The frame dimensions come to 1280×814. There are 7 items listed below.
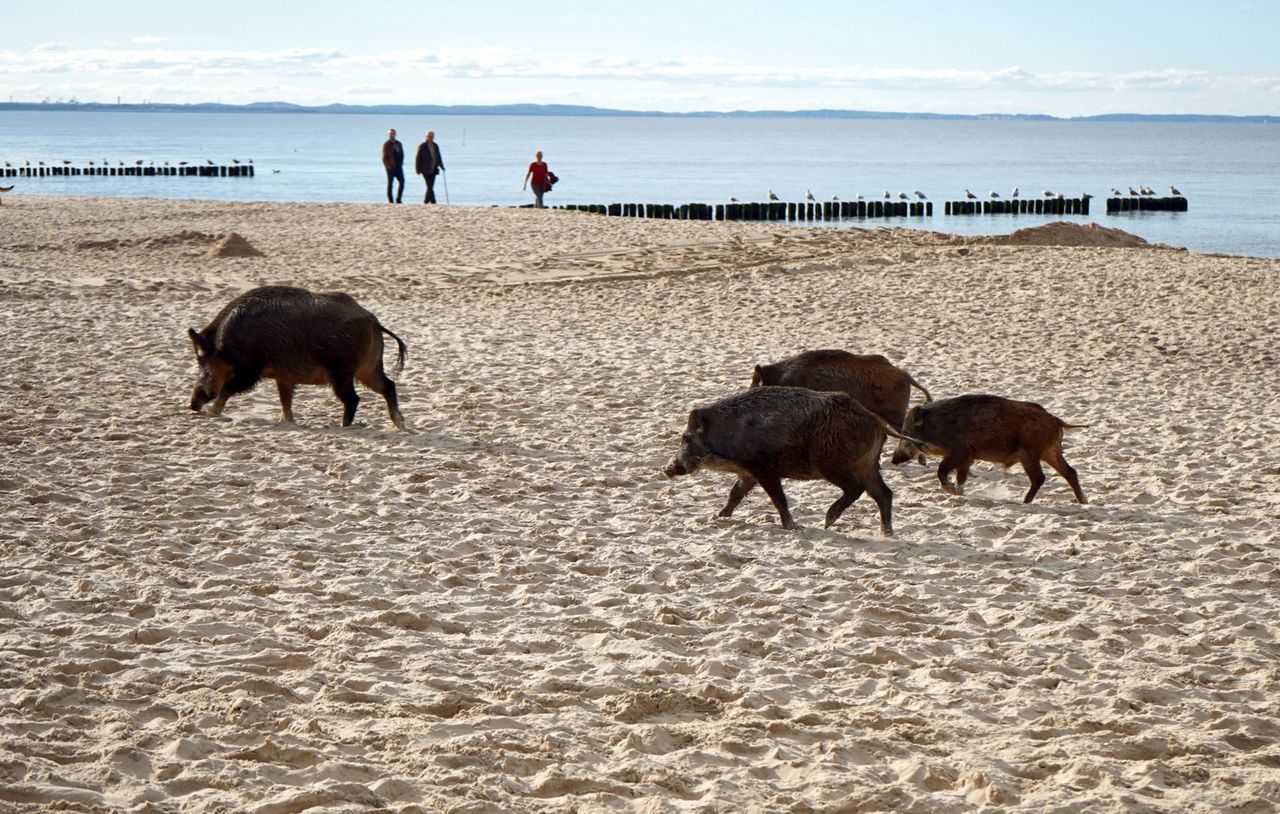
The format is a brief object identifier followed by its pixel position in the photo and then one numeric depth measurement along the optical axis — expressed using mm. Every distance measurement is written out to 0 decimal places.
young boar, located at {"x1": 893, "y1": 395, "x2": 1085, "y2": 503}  16859
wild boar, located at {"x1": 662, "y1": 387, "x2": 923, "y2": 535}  15008
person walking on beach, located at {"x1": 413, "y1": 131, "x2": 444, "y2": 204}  57219
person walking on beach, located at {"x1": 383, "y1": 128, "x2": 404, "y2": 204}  58275
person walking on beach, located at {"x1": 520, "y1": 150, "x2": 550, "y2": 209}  58437
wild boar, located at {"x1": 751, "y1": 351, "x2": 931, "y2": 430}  18203
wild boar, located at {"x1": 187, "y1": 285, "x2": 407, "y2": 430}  19766
